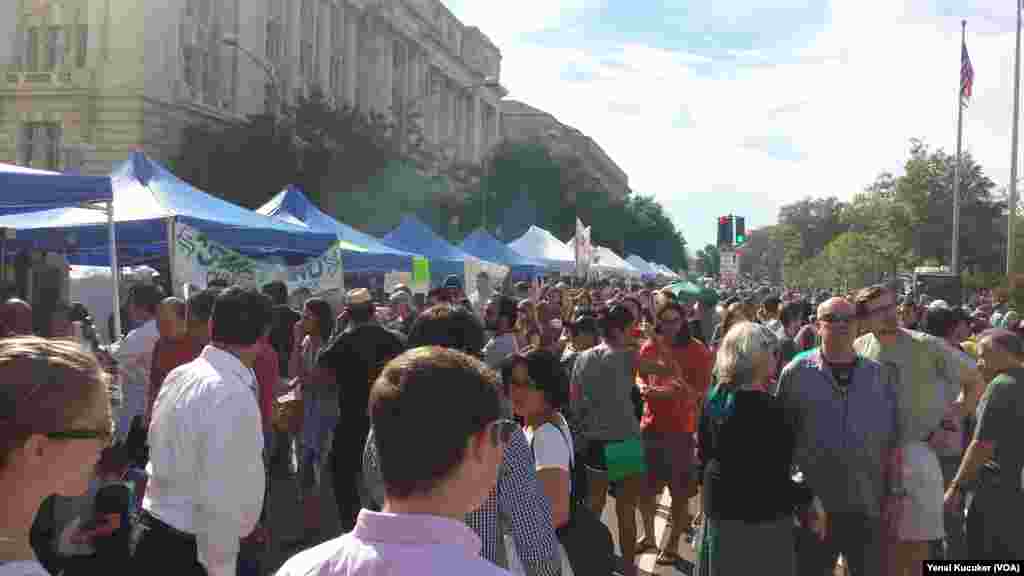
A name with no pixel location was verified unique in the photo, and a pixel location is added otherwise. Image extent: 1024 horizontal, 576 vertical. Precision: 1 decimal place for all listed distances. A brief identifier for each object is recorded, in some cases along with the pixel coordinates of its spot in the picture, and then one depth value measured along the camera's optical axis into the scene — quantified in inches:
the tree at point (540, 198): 2362.2
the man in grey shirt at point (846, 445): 200.2
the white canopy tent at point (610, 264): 1688.0
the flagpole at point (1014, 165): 1267.2
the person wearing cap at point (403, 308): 438.3
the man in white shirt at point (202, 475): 150.8
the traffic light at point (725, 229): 807.3
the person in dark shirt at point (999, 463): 231.6
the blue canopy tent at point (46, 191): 329.1
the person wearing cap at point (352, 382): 250.8
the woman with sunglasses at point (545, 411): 146.5
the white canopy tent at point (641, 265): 2377.7
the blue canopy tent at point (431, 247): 860.1
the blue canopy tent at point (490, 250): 1057.5
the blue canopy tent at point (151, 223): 455.5
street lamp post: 1766.7
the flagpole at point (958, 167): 1353.7
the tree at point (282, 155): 1526.8
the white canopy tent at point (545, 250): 1243.2
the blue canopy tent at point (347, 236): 684.1
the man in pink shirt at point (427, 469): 69.6
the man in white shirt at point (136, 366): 259.6
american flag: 1288.1
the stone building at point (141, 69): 1507.1
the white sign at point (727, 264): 873.5
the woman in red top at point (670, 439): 295.7
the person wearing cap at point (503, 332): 309.9
